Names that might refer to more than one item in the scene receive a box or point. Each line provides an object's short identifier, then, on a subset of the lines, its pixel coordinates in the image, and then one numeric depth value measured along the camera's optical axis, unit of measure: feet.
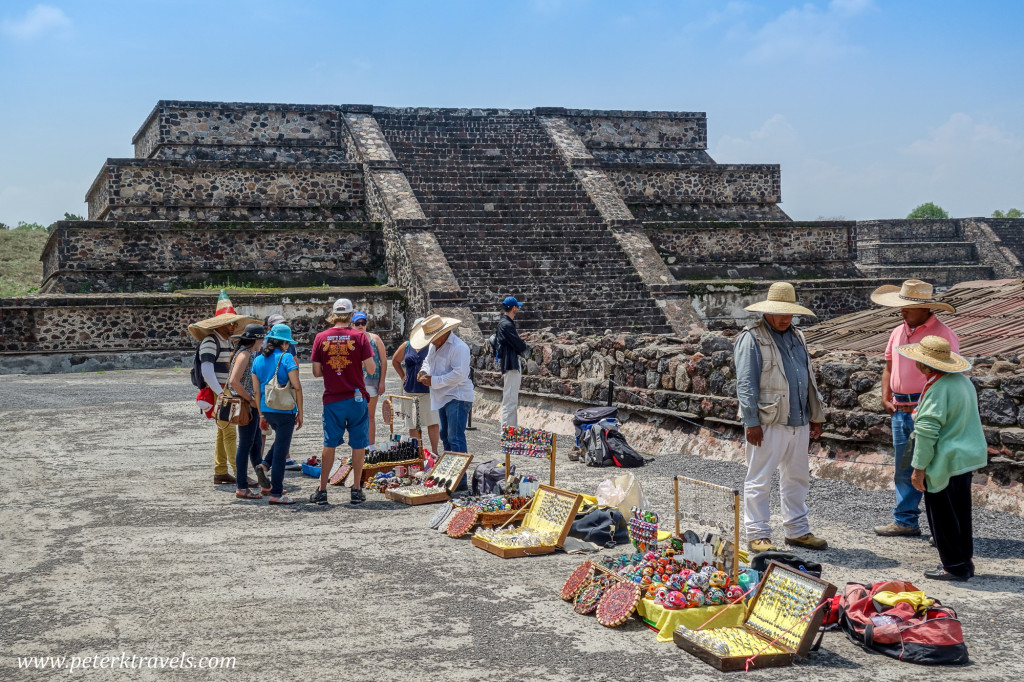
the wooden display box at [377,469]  28.22
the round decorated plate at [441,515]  23.10
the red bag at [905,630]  14.14
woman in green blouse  17.89
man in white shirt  29.12
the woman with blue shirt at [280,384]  25.54
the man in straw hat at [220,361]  27.66
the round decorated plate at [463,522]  22.13
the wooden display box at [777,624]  14.28
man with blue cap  34.86
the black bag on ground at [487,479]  25.91
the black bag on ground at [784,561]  16.94
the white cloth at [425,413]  31.83
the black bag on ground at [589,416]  32.40
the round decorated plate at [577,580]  17.19
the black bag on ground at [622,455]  31.27
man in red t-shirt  25.17
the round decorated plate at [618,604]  15.89
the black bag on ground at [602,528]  21.29
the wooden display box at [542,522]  20.39
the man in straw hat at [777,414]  20.07
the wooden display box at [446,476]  25.81
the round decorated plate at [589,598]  16.56
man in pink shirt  20.97
